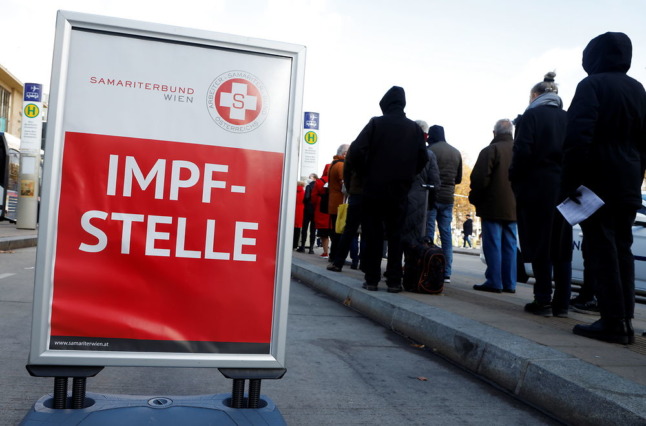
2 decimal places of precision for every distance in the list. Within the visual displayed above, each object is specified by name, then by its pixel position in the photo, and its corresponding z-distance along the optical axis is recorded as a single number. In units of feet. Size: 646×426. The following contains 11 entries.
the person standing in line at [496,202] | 22.80
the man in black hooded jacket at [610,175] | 13.21
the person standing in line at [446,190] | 26.47
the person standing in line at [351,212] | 24.35
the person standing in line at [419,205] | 22.20
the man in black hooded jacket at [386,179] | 20.38
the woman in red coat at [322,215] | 39.73
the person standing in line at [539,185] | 17.53
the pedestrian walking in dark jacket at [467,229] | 137.59
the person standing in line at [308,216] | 44.91
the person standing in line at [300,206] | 45.83
